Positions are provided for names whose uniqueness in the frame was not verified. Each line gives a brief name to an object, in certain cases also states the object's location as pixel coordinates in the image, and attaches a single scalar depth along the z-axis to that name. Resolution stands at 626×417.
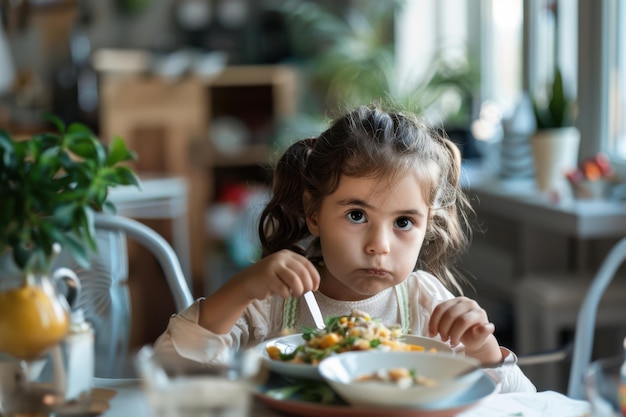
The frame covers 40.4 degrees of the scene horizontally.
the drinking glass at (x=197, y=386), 0.68
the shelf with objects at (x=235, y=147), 4.69
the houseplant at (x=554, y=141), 2.73
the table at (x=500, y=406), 0.93
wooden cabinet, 4.58
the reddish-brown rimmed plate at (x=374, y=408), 0.81
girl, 1.06
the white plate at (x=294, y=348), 0.90
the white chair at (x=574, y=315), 1.79
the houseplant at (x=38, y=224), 0.82
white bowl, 0.79
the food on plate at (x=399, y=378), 0.81
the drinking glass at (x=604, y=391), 0.76
